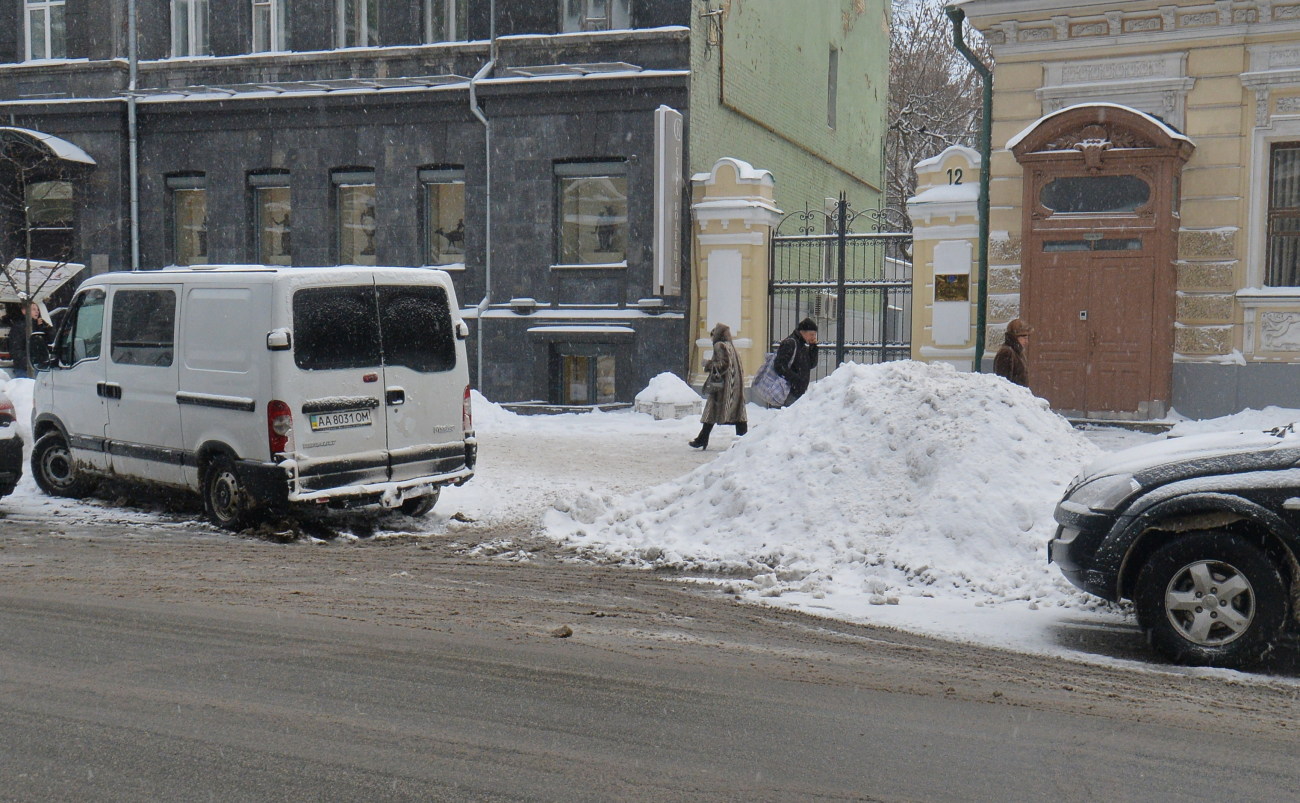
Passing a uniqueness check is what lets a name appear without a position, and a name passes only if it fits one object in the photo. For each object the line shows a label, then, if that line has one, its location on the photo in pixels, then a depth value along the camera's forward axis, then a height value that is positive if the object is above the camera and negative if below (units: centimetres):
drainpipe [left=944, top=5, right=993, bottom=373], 1770 +221
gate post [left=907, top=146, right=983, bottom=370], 1797 +96
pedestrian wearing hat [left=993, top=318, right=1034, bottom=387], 1398 -36
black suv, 583 -104
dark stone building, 2009 +291
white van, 908 -51
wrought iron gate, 1889 +50
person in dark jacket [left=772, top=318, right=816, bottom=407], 1552 -43
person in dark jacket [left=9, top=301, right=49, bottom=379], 2339 -58
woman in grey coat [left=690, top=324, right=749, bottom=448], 1486 -79
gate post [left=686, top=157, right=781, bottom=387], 1953 +102
